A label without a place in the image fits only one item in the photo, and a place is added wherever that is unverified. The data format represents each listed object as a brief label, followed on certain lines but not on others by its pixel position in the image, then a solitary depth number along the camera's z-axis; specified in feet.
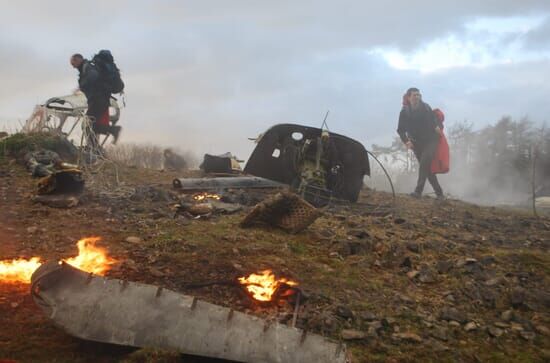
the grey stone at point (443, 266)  16.52
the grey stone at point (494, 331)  12.11
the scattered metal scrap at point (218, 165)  36.22
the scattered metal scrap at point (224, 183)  29.17
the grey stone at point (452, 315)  12.84
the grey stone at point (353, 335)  11.32
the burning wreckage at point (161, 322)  9.89
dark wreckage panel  28.73
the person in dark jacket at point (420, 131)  37.42
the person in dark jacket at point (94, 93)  33.01
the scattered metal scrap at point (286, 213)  19.95
